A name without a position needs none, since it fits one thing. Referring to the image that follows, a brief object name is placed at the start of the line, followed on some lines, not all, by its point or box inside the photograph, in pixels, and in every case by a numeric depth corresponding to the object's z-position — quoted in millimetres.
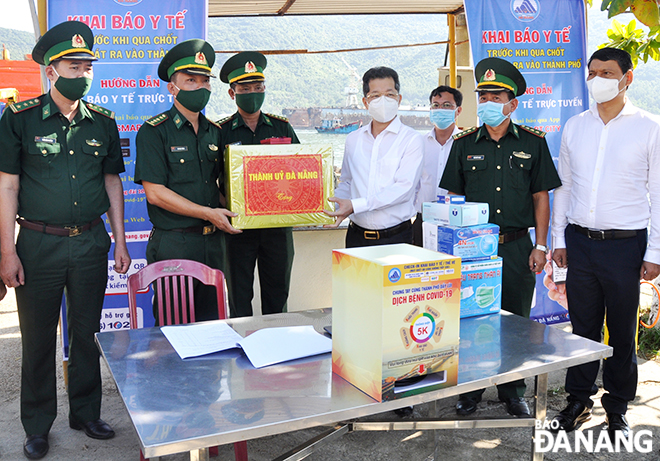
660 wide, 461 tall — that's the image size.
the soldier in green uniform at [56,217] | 2514
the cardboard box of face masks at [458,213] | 2135
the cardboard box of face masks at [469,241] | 2121
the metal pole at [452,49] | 5766
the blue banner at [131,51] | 3410
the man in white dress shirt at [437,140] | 3852
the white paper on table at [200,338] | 1799
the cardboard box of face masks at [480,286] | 2129
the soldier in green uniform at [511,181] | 2859
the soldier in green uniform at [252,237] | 3240
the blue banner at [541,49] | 3959
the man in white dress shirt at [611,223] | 2660
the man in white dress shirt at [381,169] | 2846
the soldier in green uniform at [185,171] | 2740
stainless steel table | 1316
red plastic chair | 2373
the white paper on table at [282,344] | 1726
